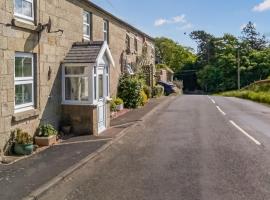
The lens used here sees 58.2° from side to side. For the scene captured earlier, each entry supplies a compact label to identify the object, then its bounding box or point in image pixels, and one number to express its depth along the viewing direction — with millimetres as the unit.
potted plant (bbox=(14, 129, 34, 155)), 6765
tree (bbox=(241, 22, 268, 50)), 58549
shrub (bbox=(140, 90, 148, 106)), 16783
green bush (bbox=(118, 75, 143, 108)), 15449
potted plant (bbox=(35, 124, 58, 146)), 7628
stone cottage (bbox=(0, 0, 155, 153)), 6742
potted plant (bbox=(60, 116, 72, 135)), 8956
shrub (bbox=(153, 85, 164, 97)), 23759
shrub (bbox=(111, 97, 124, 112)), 13152
